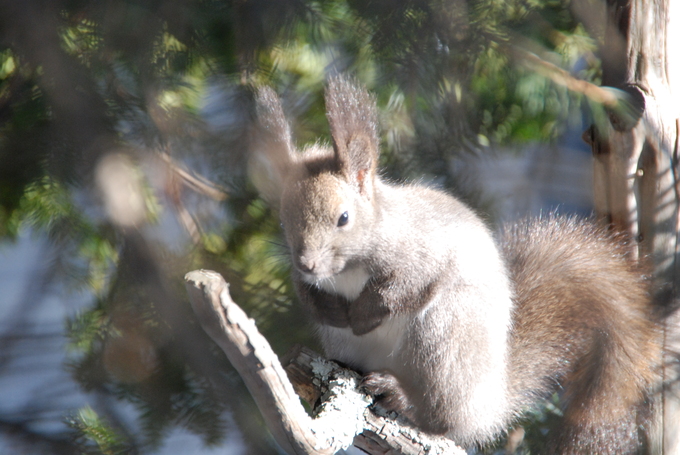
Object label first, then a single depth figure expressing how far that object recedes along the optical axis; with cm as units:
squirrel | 345
